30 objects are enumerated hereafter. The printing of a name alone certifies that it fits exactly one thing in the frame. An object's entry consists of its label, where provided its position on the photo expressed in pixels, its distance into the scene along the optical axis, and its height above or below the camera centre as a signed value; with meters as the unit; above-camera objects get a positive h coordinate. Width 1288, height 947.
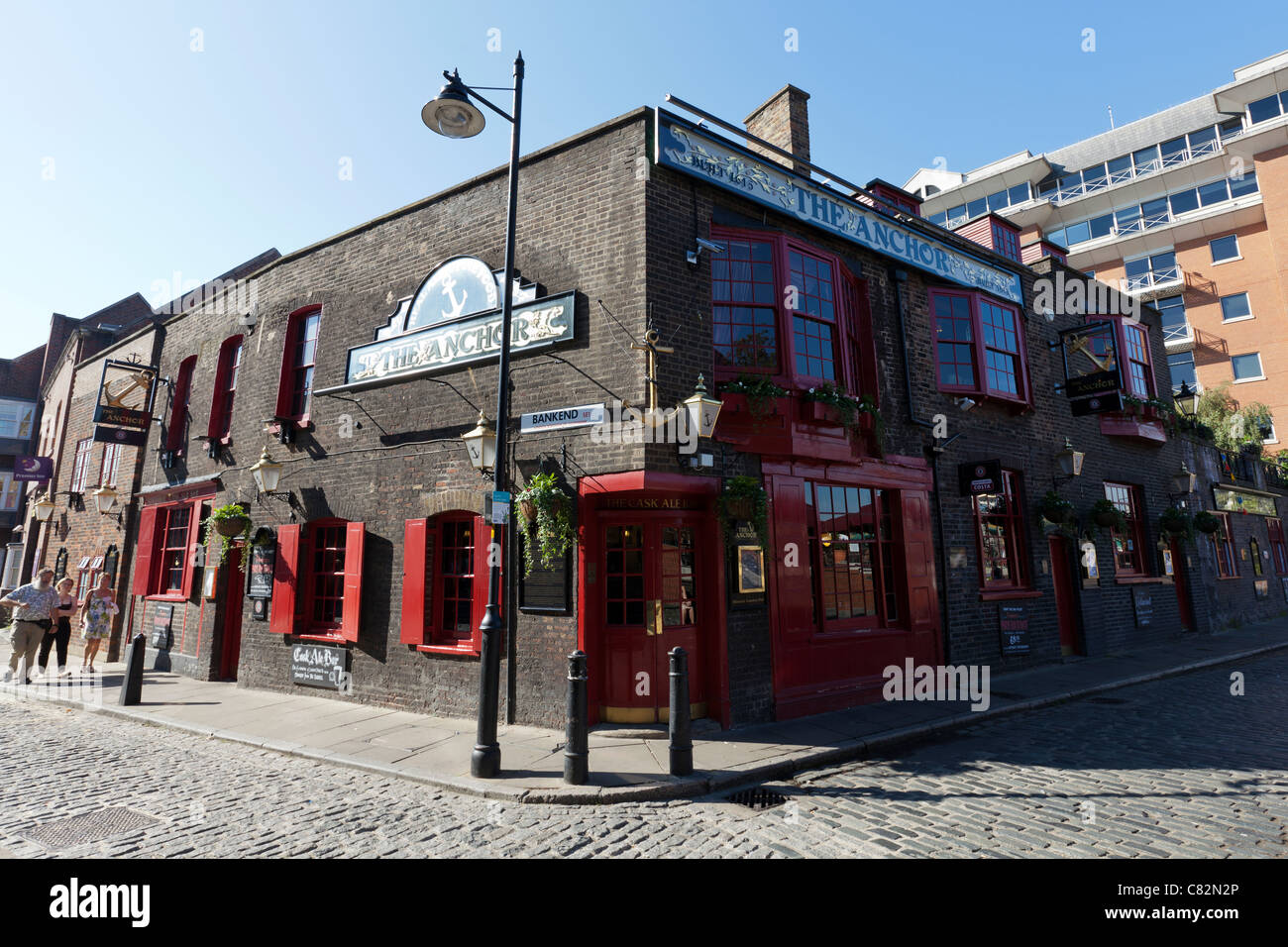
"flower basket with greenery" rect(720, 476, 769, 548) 7.89 +1.04
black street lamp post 6.09 +1.92
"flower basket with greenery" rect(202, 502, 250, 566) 11.48 +1.26
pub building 7.98 +2.14
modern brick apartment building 29.36 +18.91
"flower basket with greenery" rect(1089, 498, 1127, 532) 13.30 +1.46
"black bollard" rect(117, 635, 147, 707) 9.52 -1.33
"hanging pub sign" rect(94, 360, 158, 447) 14.34 +4.26
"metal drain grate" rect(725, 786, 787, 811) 5.42 -1.89
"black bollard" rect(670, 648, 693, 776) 6.00 -1.31
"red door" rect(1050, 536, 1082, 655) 12.96 -0.11
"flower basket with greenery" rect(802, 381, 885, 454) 8.93 +2.62
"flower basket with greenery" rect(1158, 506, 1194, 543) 15.06 +1.41
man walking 11.34 -0.40
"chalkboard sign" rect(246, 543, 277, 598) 11.13 +0.37
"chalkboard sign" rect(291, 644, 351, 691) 9.88 -1.24
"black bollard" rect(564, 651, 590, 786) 5.75 -1.37
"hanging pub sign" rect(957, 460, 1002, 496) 10.76 +1.85
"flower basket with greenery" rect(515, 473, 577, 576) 7.82 +0.92
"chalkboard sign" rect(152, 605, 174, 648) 13.21 -0.74
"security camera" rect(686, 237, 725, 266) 8.56 +4.72
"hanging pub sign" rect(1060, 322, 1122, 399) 13.12 +5.10
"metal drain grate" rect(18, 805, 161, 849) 4.70 -1.85
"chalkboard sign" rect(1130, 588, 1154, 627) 14.12 -0.52
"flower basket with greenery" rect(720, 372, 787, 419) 8.38 +2.62
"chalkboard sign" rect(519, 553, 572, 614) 7.88 -0.01
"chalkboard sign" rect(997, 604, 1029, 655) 11.25 -0.82
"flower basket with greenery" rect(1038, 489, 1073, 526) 12.17 +1.43
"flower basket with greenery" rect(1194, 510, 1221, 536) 16.27 +1.55
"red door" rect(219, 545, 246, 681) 12.02 -0.56
